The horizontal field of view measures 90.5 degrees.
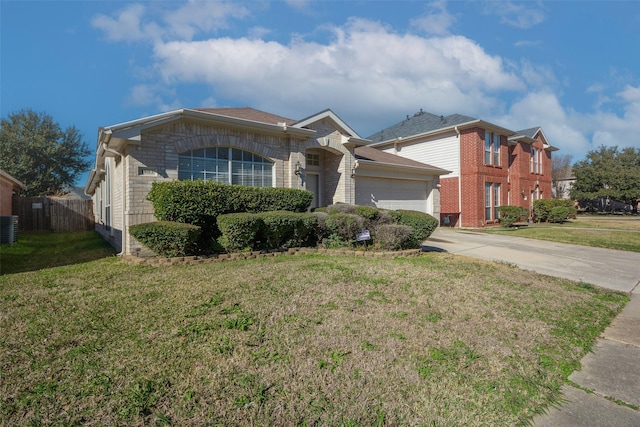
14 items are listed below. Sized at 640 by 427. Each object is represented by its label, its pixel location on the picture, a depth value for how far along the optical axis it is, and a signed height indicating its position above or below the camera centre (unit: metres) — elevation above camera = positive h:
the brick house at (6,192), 13.63 +1.07
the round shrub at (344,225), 8.48 -0.37
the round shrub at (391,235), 8.08 -0.63
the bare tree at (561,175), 43.12 +4.94
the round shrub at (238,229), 7.32 -0.39
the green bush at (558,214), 19.97 -0.35
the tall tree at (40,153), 25.70 +5.30
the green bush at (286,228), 7.76 -0.43
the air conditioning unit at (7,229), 10.65 -0.46
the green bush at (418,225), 8.80 -0.43
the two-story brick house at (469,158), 17.47 +3.06
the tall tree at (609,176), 31.45 +3.28
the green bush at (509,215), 17.22 -0.32
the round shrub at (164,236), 6.67 -0.48
